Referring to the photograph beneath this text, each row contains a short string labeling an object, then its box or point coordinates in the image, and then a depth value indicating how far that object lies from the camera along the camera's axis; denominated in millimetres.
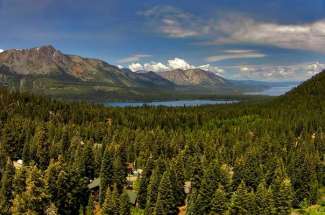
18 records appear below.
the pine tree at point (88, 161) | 116250
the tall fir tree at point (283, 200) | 81494
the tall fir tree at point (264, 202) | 75938
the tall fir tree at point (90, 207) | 92194
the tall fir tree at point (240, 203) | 76750
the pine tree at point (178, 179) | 95625
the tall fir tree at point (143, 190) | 97438
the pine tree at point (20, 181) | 83169
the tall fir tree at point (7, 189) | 82062
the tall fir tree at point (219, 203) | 80625
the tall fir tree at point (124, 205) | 79750
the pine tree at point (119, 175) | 105388
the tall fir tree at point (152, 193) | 89625
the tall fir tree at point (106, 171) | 104000
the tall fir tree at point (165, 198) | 85750
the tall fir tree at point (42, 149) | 126562
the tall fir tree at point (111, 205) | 78631
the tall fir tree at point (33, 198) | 71625
